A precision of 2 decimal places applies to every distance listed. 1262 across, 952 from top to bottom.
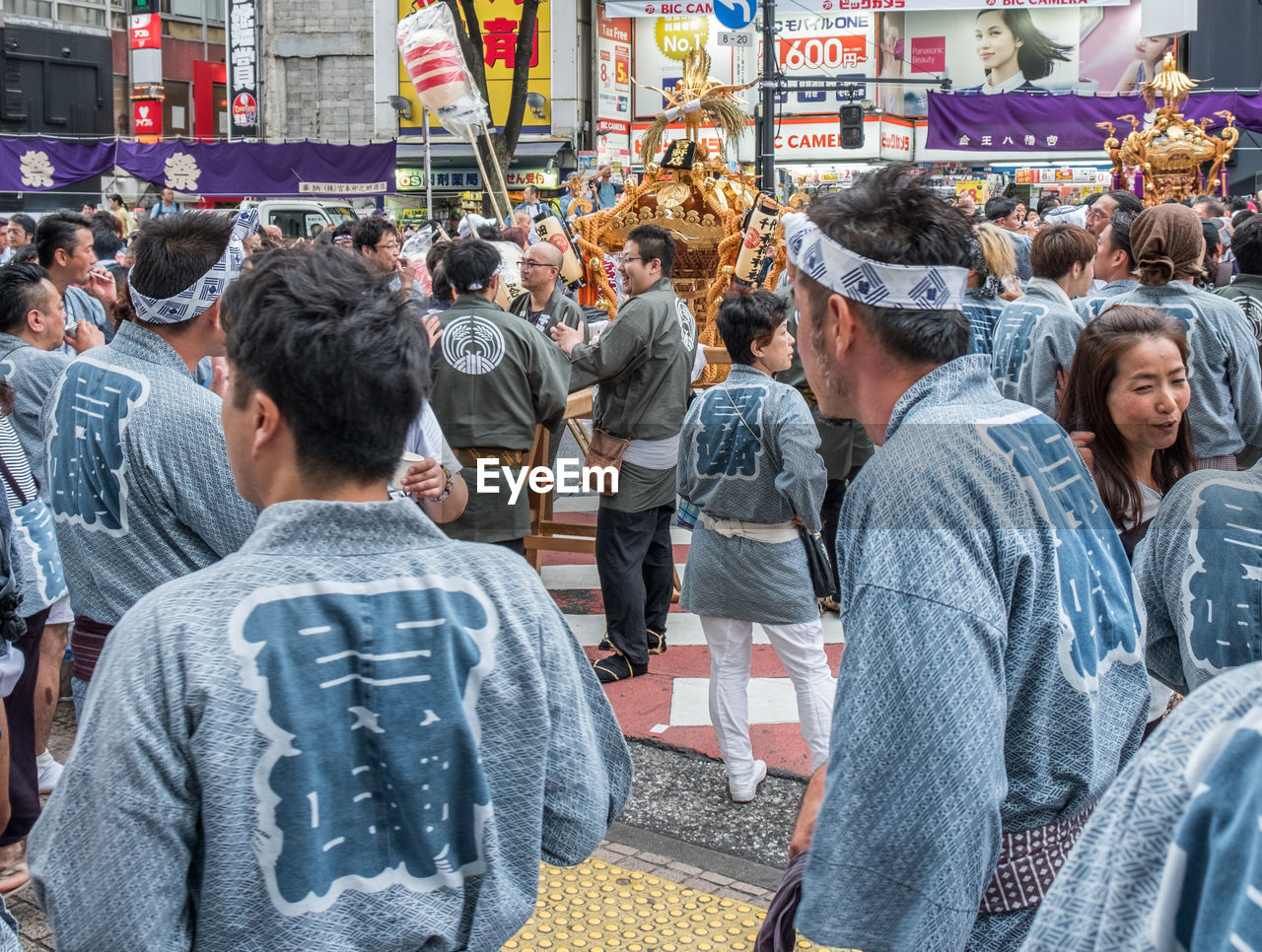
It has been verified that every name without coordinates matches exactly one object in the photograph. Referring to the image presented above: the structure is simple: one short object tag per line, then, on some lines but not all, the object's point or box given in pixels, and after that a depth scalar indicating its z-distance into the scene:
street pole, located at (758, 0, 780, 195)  14.98
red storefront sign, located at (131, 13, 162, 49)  34.00
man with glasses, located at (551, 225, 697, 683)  5.46
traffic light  20.59
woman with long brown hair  3.27
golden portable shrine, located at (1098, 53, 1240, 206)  10.62
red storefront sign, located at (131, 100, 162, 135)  33.16
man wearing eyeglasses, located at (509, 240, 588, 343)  6.76
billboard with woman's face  26.62
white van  16.72
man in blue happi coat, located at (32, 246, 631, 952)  1.36
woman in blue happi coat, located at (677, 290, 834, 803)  4.21
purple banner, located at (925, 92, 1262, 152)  16.97
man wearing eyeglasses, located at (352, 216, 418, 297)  6.46
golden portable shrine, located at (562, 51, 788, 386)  8.11
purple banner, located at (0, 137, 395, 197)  18.31
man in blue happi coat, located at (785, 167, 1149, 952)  1.57
